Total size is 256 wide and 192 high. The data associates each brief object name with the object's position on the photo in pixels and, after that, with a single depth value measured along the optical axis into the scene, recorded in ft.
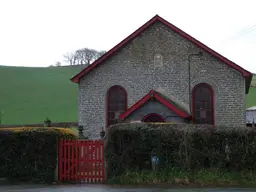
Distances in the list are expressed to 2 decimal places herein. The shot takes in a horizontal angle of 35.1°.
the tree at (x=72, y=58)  394.93
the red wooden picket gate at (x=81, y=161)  49.78
